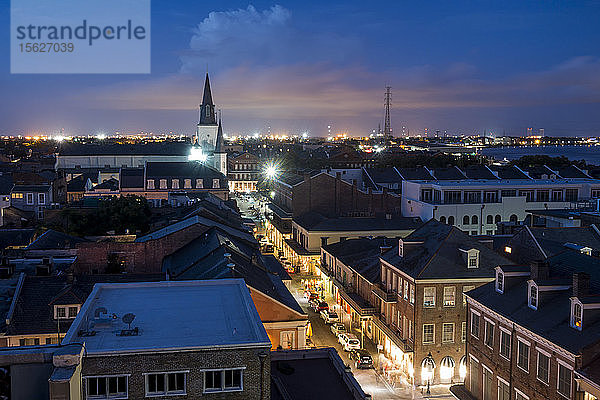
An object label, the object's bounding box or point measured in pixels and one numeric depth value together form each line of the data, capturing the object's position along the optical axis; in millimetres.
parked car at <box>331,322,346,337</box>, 41684
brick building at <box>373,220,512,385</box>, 34531
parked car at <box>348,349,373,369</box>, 36562
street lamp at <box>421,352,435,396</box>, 34375
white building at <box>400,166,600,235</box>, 67062
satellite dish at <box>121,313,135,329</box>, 19028
